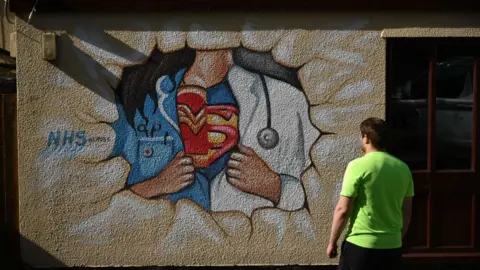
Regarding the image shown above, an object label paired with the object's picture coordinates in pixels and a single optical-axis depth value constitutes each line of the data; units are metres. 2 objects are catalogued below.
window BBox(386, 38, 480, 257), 6.18
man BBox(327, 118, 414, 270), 4.21
